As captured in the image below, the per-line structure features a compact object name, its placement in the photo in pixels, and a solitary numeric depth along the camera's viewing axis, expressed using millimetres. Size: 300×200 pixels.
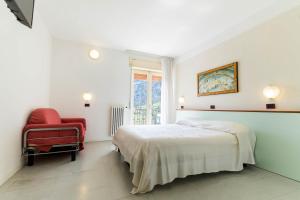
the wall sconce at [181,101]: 4719
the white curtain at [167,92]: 5086
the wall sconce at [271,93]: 2407
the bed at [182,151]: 1782
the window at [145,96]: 5000
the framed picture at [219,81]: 3141
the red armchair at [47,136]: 2381
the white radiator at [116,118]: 4430
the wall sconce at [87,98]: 4157
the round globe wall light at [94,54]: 4336
